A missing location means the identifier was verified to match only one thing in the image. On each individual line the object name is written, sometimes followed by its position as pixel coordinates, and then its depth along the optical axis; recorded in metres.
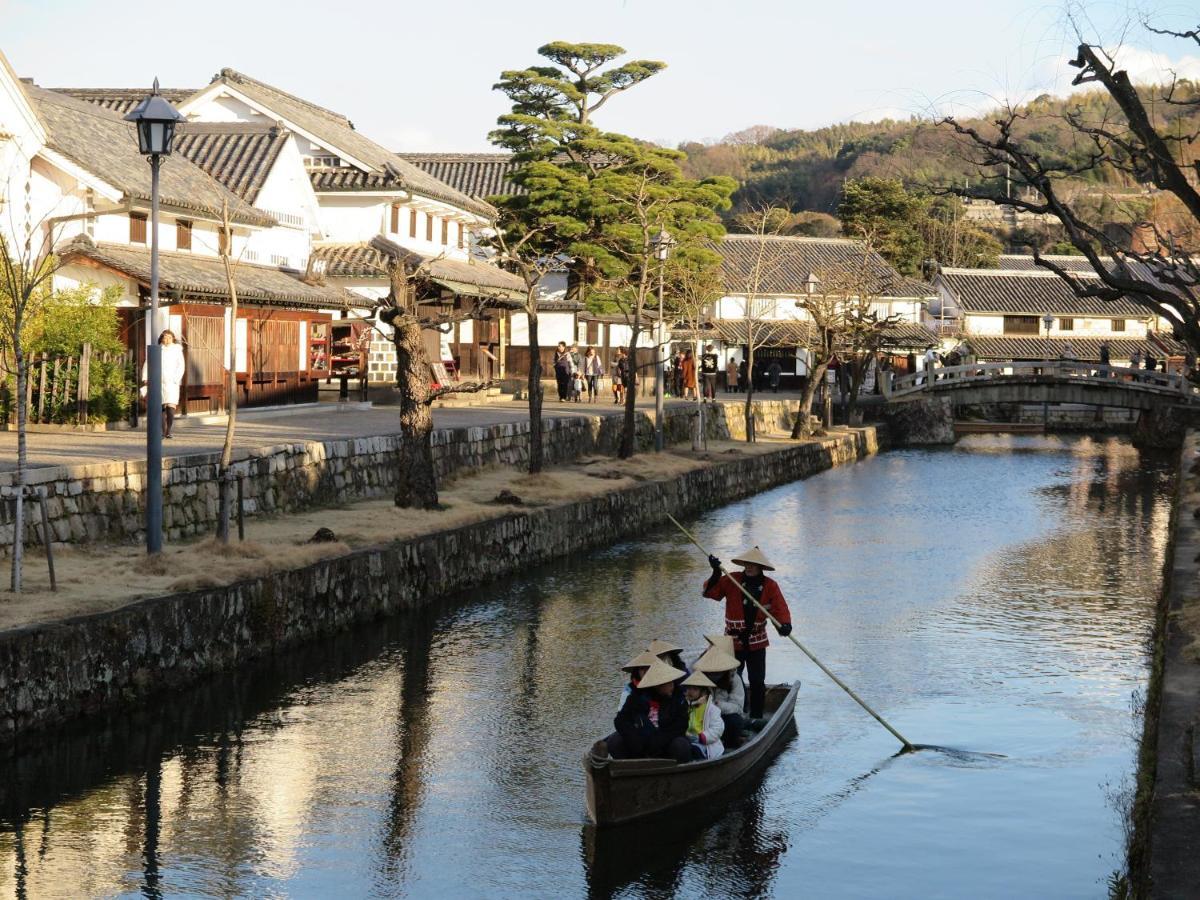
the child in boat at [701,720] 11.62
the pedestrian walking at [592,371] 51.09
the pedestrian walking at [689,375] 52.34
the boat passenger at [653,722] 11.12
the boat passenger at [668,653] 11.59
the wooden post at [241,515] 18.35
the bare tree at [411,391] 22.48
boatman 13.66
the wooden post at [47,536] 14.27
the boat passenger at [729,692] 12.23
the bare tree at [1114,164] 11.83
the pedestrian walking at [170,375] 24.78
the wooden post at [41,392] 25.39
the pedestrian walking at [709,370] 49.09
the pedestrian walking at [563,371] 47.16
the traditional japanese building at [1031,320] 76.75
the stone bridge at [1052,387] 56.25
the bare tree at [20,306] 14.38
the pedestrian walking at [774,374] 64.04
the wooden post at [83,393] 25.73
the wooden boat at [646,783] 10.90
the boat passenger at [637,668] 11.31
